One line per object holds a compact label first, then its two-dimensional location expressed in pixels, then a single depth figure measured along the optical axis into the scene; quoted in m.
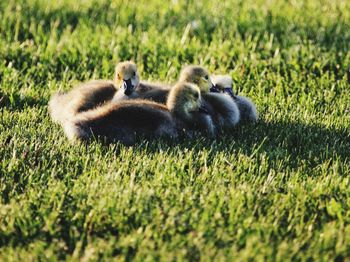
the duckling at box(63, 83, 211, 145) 9.45
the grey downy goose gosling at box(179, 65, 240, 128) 10.28
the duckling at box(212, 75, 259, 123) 10.70
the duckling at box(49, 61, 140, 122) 10.37
